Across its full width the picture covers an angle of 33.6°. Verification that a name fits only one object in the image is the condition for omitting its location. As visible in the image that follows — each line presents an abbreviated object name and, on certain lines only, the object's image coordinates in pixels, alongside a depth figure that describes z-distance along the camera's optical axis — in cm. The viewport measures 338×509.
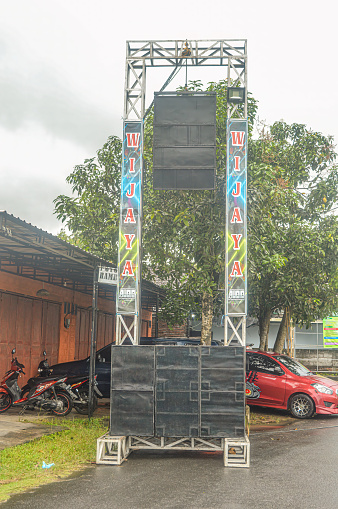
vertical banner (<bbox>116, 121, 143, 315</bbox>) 961
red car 1420
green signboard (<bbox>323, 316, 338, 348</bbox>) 2948
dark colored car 1534
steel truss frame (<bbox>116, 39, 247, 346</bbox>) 1017
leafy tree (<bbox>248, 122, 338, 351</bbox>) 1391
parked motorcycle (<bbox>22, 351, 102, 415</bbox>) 1298
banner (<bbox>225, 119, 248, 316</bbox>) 949
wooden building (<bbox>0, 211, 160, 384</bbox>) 1191
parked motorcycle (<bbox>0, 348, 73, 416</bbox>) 1271
